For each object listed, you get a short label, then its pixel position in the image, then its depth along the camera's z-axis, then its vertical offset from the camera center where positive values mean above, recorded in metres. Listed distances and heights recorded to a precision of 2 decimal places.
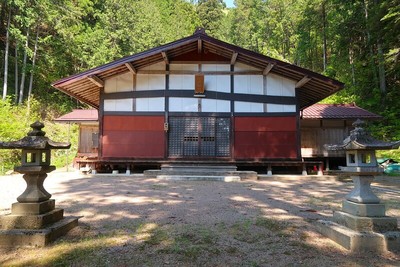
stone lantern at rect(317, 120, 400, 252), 2.91 -0.71
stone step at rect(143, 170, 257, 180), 9.54 -0.82
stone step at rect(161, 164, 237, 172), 10.31 -0.65
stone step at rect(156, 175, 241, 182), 9.14 -0.94
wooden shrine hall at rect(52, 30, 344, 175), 11.02 +1.55
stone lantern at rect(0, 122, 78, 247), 3.06 -0.70
